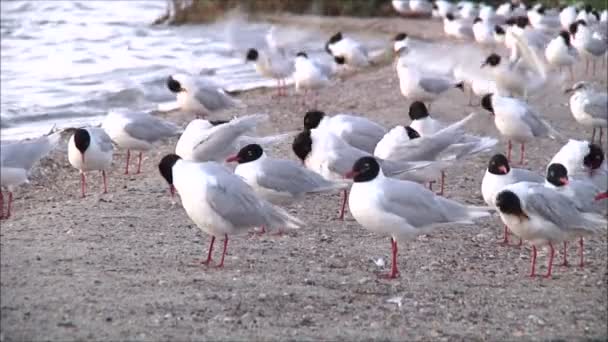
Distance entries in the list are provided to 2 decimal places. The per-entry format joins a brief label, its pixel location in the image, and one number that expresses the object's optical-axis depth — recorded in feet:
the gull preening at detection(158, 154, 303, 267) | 46.29
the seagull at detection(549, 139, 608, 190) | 60.13
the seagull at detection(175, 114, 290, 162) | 59.88
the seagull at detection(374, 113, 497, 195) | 60.29
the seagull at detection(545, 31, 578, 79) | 113.39
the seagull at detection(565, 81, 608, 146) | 82.89
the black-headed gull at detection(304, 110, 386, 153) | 65.57
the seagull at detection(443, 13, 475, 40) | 157.79
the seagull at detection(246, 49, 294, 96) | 109.81
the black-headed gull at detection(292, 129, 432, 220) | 57.88
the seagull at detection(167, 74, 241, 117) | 85.13
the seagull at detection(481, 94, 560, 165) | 74.90
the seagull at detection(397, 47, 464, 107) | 88.63
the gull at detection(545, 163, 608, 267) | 51.19
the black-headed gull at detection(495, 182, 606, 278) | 49.26
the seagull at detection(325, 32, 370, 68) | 124.26
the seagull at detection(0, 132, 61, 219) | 57.88
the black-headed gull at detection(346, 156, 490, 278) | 47.11
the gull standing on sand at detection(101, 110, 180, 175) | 72.08
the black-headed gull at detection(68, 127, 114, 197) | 64.95
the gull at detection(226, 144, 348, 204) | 54.44
